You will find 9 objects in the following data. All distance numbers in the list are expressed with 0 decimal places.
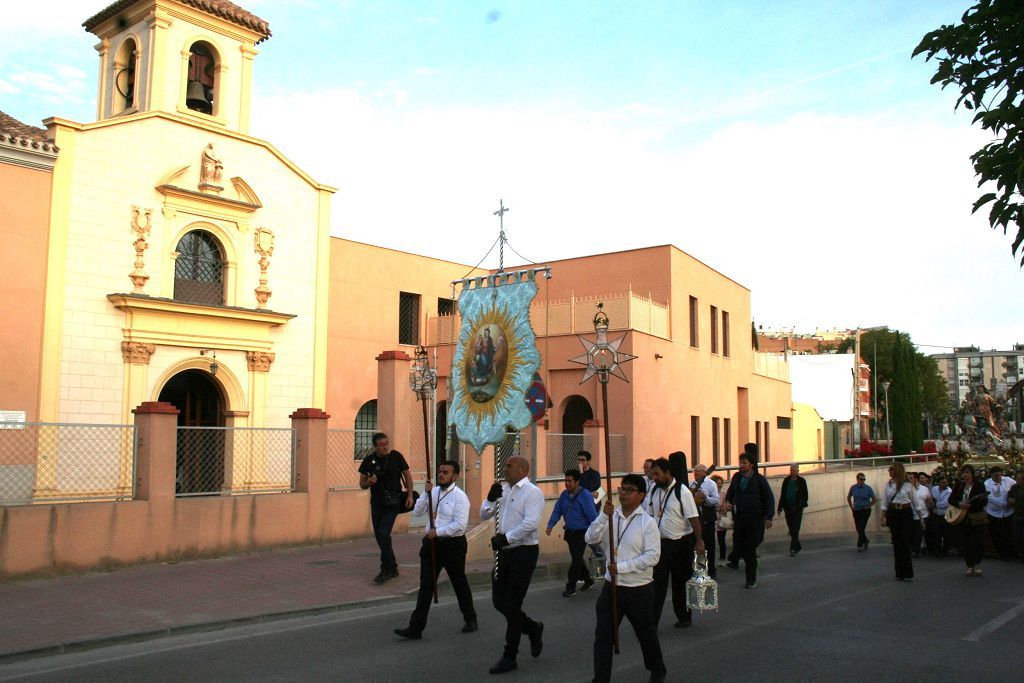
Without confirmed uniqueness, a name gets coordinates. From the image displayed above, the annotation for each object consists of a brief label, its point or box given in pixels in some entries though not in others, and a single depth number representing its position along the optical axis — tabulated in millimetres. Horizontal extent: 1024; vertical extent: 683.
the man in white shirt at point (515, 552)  7852
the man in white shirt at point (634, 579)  6859
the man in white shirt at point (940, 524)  18250
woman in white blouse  13797
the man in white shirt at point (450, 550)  9180
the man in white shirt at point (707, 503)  13609
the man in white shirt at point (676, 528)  9641
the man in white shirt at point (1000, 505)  16833
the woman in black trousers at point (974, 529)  14753
